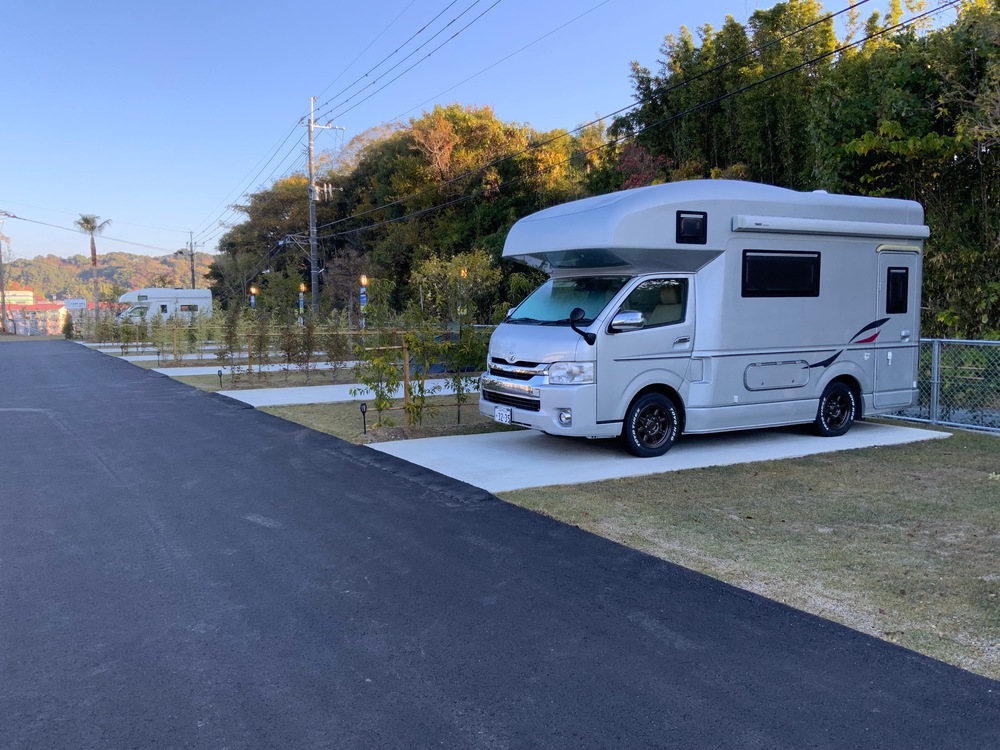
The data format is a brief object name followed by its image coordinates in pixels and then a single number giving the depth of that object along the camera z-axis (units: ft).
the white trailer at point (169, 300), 151.12
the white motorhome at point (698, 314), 27.22
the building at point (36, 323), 231.30
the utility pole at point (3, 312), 221.66
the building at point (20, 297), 411.83
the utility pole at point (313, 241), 108.17
